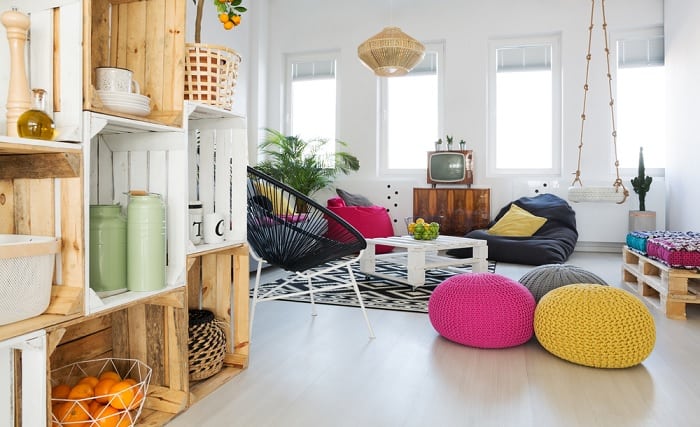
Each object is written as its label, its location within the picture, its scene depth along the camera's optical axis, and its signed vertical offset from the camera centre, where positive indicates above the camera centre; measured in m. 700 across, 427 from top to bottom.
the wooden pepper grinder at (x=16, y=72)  1.18 +0.31
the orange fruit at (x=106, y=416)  1.42 -0.59
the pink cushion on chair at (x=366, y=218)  5.53 -0.17
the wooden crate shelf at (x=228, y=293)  1.98 -0.35
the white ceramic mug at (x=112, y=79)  1.43 +0.35
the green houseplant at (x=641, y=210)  5.33 -0.08
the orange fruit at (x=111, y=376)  1.56 -0.53
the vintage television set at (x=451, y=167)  5.91 +0.42
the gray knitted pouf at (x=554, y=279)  2.48 -0.37
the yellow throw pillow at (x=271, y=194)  2.39 +0.04
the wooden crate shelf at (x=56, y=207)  1.24 -0.01
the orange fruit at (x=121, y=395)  1.45 -0.55
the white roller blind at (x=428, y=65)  6.50 +1.75
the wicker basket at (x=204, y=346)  1.81 -0.51
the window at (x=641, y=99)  5.83 +1.19
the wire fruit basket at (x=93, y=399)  1.40 -0.56
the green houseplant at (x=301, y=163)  6.12 +0.50
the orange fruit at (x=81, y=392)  1.43 -0.53
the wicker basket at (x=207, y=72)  1.69 +0.44
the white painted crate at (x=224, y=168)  1.93 +0.13
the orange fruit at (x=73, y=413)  1.38 -0.57
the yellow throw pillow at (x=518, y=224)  5.35 -0.23
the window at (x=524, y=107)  6.16 +1.16
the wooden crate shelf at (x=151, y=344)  1.60 -0.47
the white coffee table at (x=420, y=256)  3.43 -0.39
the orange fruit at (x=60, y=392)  1.46 -0.54
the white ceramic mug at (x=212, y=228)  1.84 -0.09
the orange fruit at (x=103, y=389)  1.47 -0.54
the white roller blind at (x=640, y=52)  5.84 +1.73
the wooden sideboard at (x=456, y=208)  5.79 -0.06
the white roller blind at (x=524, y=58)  6.18 +1.76
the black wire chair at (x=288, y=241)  2.37 -0.18
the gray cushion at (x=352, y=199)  6.02 +0.05
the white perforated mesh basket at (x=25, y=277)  1.10 -0.17
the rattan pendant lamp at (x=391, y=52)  4.75 +1.42
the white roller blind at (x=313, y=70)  6.90 +1.81
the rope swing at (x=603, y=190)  5.48 +0.14
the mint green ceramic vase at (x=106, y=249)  1.41 -0.13
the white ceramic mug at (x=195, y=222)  1.79 -0.07
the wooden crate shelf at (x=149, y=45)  1.60 +0.50
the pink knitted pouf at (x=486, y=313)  2.19 -0.48
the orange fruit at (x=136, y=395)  1.49 -0.57
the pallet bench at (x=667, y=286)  2.66 -0.47
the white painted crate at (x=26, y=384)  1.16 -0.42
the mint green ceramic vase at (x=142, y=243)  1.47 -0.12
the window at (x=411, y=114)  6.52 +1.14
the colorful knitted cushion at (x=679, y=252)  2.62 -0.26
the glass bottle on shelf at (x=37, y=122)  1.15 +0.18
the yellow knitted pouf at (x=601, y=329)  1.94 -0.48
